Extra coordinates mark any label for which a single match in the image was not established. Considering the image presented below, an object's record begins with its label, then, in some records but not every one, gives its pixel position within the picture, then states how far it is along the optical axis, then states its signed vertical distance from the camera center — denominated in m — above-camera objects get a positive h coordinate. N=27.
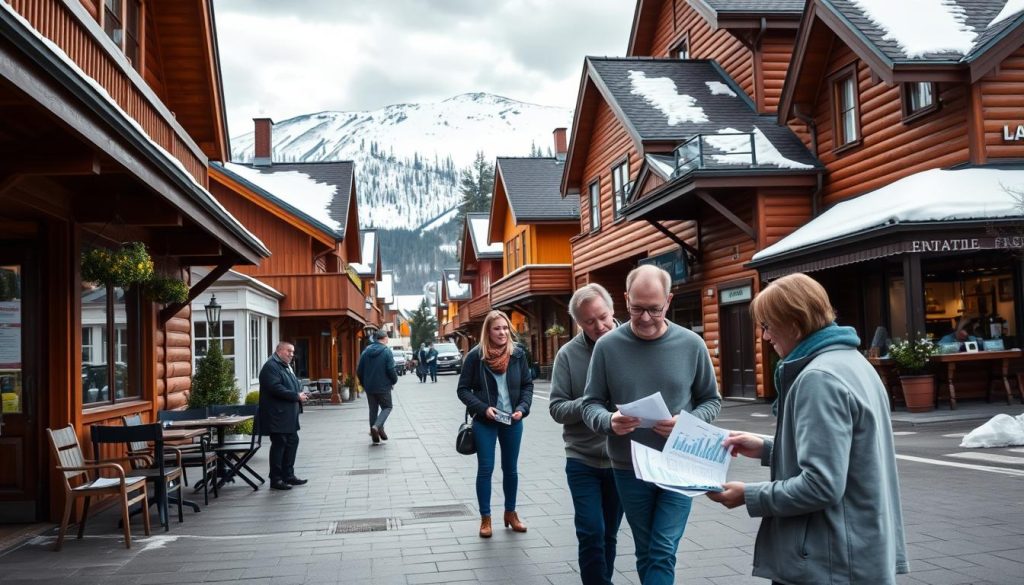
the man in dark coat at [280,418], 10.97 -0.80
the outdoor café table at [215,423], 10.46 -0.80
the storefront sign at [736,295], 19.67 +0.78
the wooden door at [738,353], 20.22 -0.46
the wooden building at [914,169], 13.94 +2.60
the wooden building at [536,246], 36.34 +3.83
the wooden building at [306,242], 28.84 +3.38
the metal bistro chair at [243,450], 10.96 -1.17
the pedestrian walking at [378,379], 15.71 -0.57
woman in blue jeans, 7.51 -0.48
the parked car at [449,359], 53.81 -0.97
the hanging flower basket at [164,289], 10.99 +0.72
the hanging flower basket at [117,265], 9.03 +0.83
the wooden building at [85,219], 6.13 +1.34
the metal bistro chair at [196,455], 9.79 -1.12
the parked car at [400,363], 62.08 -1.27
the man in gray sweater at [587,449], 4.86 -0.59
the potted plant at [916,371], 14.48 -0.69
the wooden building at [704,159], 18.89 +3.78
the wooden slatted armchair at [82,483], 7.70 -1.08
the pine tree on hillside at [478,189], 96.88 +15.44
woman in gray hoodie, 2.82 -0.41
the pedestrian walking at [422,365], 45.22 -1.05
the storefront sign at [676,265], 22.84 +1.69
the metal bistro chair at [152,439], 8.36 -0.77
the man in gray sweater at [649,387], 4.23 -0.24
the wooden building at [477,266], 52.12 +4.44
